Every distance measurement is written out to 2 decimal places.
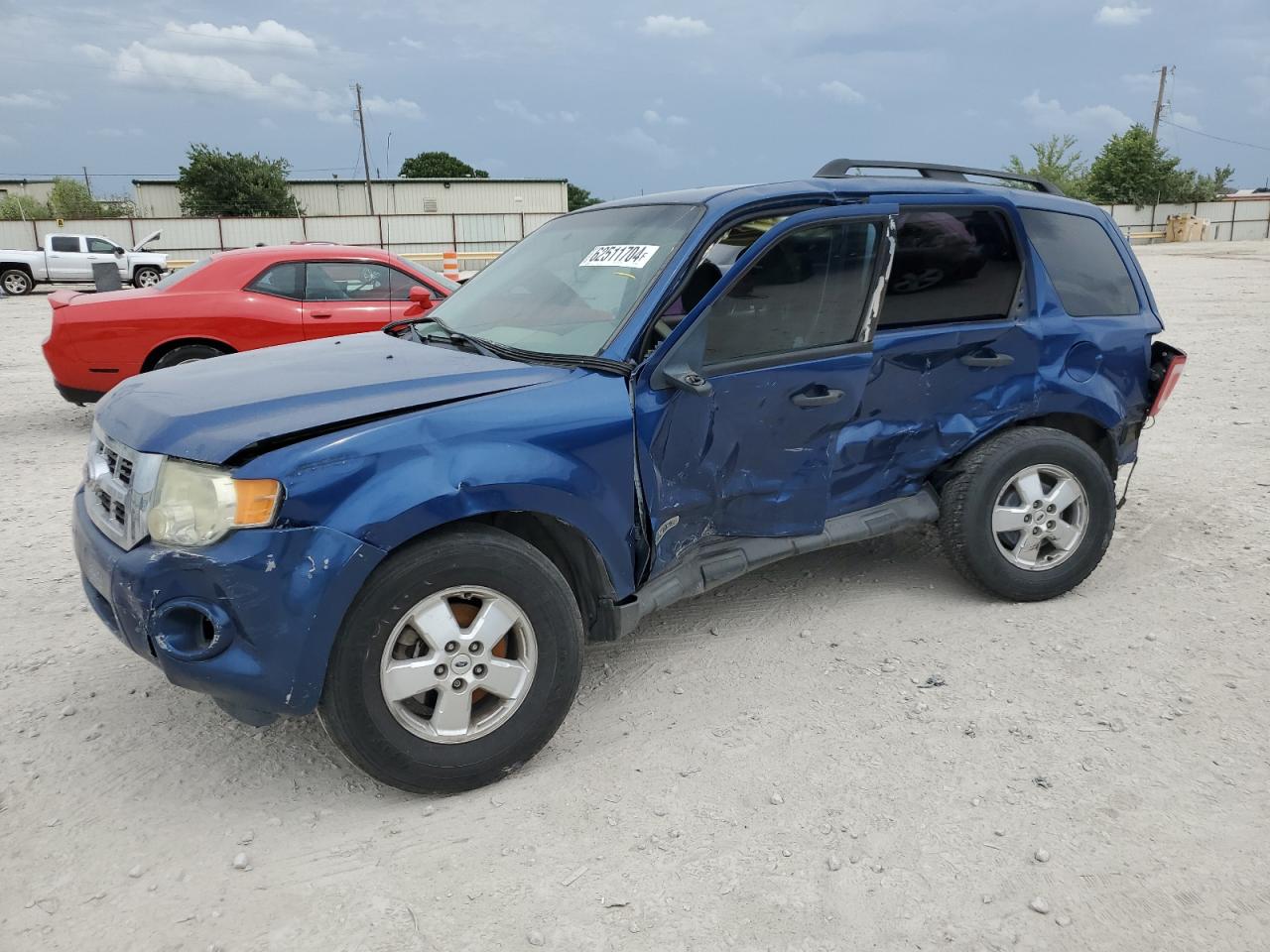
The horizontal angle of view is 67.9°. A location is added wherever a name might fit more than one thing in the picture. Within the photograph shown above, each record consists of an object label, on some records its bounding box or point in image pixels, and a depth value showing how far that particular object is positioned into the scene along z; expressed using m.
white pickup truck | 22.16
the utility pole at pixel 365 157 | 49.05
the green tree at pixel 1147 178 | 54.91
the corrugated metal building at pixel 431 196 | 49.75
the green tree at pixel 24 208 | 45.96
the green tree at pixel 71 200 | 52.97
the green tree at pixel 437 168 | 82.19
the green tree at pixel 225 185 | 50.62
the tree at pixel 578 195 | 78.94
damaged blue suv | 2.61
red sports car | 7.34
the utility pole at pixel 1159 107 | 64.31
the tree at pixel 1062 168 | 57.22
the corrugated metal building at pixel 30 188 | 59.56
